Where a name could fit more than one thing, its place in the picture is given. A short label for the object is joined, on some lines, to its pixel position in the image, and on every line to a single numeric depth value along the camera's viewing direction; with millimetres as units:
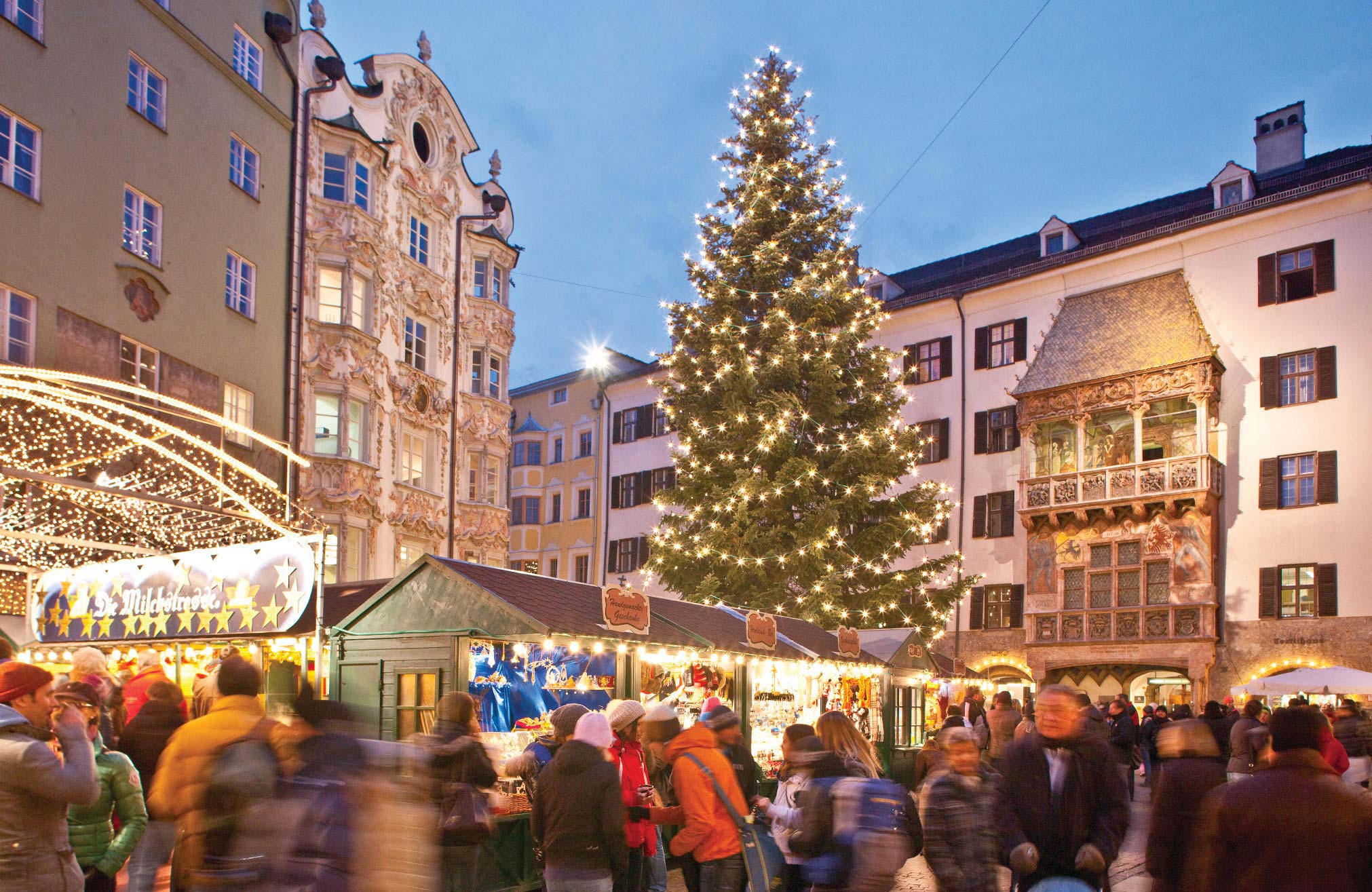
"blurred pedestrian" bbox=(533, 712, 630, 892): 6328
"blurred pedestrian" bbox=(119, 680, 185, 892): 7438
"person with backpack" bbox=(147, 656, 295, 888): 4055
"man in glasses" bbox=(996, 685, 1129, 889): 5648
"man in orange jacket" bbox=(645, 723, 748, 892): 6957
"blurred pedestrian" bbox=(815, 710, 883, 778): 6320
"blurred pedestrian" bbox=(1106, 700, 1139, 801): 14986
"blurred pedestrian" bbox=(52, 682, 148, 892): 5816
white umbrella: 22047
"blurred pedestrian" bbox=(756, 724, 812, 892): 6633
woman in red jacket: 8344
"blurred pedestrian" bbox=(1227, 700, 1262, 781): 12301
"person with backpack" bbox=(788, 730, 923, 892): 5531
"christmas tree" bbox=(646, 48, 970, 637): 25562
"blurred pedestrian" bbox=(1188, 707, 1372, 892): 4320
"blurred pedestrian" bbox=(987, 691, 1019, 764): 12586
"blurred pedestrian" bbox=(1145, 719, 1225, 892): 6281
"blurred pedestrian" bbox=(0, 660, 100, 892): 4336
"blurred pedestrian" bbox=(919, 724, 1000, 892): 5598
